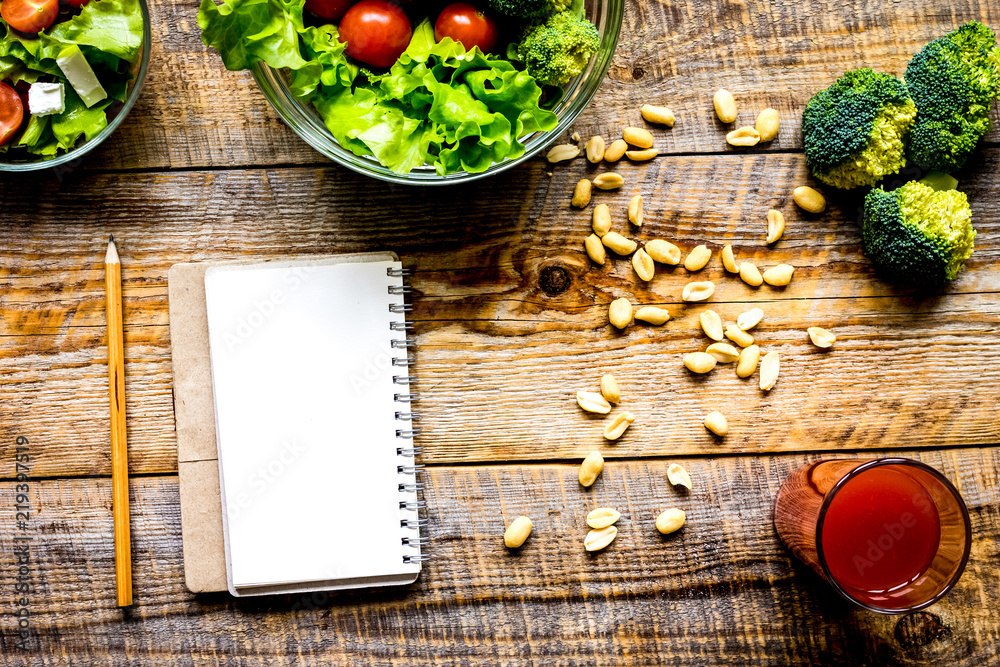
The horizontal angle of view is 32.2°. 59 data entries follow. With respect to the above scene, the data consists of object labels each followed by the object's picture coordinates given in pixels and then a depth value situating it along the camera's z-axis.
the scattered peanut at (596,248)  0.83
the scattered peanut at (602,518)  0.84
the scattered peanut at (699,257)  0.83
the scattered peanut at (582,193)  0.83
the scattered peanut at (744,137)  0.83
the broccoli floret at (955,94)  0.81
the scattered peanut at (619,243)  0.83
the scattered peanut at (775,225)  0.84
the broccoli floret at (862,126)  0.81
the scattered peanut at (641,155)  0.83
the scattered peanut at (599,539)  0.83
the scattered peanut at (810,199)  0.84
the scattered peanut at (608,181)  0.83
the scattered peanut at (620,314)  0.83
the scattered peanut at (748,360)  0.84
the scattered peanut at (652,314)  0.84
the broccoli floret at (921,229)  0.81
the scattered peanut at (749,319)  0.84
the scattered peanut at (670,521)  0.83
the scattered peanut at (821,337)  0.84
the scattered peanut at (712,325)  0.84
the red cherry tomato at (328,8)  0.78
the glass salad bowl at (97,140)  0.80
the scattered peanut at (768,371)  0.84
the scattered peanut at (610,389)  0.83
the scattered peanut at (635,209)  0.83
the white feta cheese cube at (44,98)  0.79
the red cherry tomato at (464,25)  0.78
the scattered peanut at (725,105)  0.83
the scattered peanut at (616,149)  0.83
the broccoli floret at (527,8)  0.77
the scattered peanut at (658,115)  0.83
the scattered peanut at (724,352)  0.84
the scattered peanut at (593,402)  0.83
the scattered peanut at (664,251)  0.83
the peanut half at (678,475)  0.84
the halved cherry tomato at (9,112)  0.79
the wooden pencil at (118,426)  0.82
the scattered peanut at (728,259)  0.84
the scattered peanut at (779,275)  0.84
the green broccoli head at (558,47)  0.78
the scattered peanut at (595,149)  0.83
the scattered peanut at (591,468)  0.83
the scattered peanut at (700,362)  0.83
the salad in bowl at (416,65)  0.77
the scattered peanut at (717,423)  0.84
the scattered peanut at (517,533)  0.83
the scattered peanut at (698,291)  0.84
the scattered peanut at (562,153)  0.83
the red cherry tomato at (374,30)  0.77
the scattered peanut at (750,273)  0.84
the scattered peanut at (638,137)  0.83
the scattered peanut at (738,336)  0.84
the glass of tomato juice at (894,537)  0.79
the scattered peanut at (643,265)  0.84
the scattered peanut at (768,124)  0.84
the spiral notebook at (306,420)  0.82
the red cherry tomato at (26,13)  0.78
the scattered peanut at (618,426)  0.84
